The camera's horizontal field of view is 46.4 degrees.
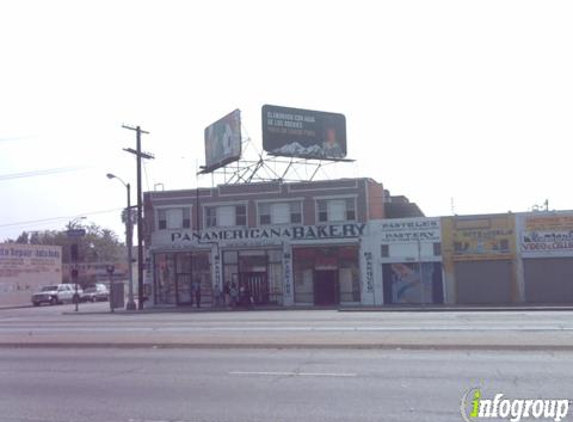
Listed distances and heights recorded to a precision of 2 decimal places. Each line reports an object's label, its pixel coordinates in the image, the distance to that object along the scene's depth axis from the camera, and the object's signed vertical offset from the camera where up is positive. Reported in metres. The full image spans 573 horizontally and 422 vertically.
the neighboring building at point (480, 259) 38.50 +0.36
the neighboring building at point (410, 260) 39.50 +0.43
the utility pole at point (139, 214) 41.62 +3.97
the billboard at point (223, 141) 45.63 +9.33
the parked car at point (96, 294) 62.94 -1.46
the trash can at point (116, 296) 42.81 -1.19
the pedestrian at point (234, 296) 40.72 -1.37
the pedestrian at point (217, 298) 42.19 -1.50
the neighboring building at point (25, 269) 58.59 +1.06
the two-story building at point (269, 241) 41.56 +2.05
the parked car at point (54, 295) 56.44 -1.29
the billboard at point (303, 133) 45.81 +9.62
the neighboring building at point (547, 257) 37.53 +0.32
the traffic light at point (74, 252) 46.15 +1.87
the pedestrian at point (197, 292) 42.09 -1.09
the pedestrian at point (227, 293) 41.47 -1.19
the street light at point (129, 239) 42.31 +2.49
